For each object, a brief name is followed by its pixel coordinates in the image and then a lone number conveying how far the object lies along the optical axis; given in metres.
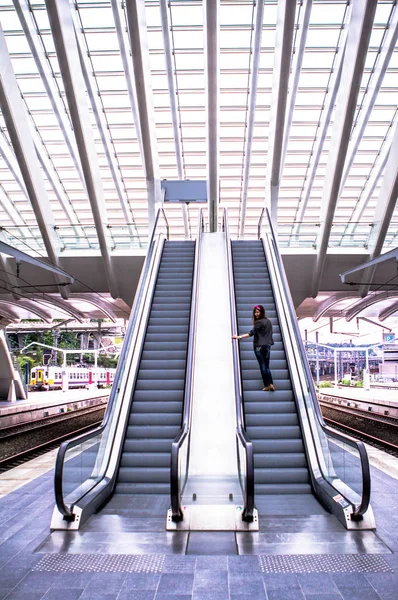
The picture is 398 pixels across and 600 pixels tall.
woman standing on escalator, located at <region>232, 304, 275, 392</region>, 8.14
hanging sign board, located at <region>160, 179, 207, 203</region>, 17.81
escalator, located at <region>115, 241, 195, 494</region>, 6.84
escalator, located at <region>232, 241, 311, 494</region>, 6.69
